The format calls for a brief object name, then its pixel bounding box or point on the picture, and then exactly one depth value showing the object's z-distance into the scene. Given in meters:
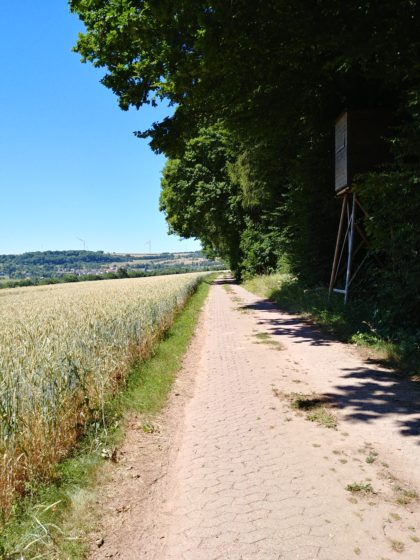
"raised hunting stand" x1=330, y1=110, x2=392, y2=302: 12.14
